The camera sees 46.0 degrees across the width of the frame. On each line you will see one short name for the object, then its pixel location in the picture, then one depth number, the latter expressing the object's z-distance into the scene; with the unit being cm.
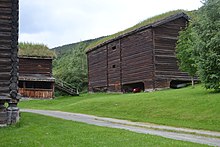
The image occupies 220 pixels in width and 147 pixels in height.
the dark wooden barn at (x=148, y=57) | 2732
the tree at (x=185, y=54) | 2384
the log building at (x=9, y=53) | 1247
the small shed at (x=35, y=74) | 3325
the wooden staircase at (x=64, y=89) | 3631
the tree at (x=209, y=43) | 1594
